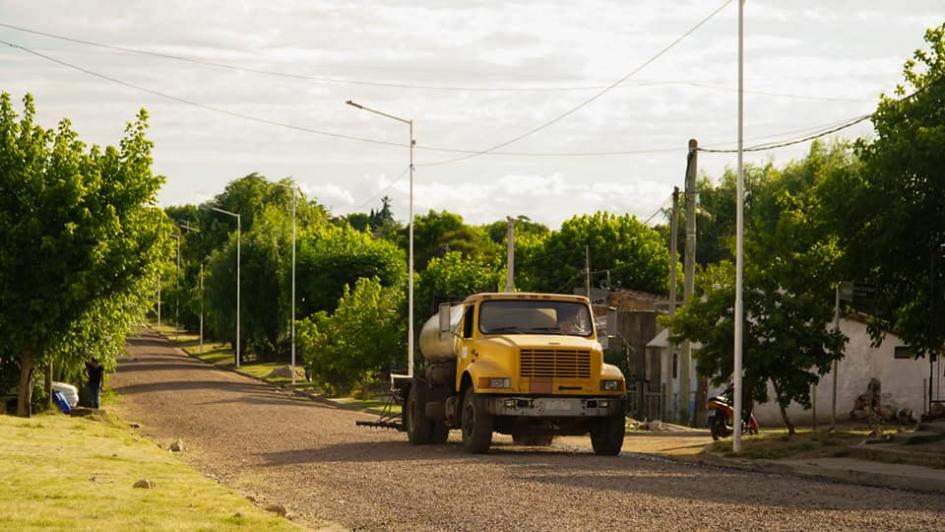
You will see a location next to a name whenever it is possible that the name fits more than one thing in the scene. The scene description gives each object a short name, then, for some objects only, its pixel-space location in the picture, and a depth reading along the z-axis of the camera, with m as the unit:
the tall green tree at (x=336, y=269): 90.81
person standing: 41.66
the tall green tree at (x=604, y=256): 89.81
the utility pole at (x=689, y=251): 39.75
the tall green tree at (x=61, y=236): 36.72
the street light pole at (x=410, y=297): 52.25
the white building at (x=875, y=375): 47.66
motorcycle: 33.66
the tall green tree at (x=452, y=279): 70.44
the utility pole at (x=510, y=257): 49.34
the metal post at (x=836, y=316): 30.30
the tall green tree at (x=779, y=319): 31.12
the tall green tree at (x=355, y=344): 61.00
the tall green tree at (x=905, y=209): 31.58
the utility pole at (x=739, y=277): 28.27
